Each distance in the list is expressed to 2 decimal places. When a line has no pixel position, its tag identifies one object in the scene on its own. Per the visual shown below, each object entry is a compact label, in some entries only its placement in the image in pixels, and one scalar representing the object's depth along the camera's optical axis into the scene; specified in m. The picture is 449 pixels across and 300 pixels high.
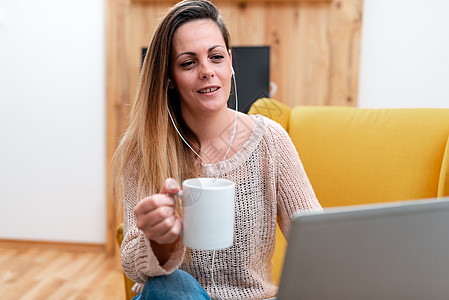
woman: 1.03
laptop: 0.44
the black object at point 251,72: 2.17
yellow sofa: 1.25
